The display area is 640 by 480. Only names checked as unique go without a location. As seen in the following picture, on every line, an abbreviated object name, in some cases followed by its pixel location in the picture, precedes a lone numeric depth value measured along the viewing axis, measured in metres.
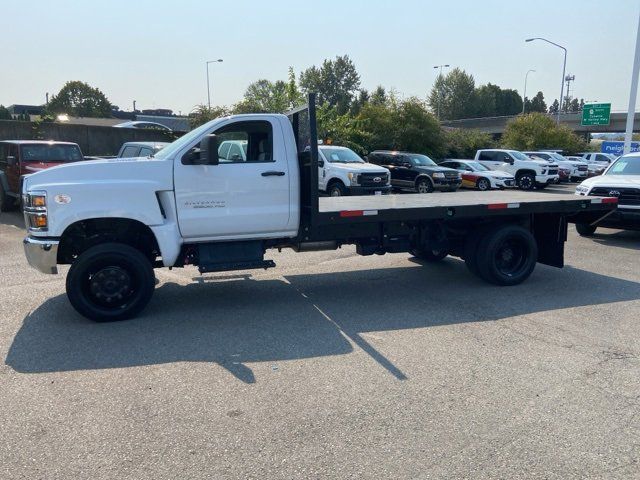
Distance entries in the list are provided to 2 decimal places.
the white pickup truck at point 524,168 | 26.45
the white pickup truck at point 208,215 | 6.07
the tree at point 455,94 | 102.00
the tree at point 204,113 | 31.29
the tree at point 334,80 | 98.12
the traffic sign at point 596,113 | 46.16
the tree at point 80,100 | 89.12
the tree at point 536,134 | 46.06
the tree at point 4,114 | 54.56
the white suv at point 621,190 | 10.98
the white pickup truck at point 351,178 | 17.22
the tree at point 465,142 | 40.84
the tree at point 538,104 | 132.45
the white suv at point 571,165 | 31.45
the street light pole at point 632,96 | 20.39
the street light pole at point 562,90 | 44.01
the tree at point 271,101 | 32.03
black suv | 22.12
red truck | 14.05
